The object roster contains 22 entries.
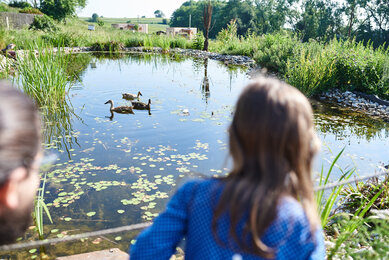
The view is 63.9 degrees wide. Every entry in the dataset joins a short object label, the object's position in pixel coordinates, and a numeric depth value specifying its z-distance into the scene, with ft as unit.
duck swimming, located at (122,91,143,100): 25.23
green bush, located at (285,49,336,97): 27.07
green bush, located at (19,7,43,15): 89.30
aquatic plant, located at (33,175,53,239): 8.04
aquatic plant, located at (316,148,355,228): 7.55
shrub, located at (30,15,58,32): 72.91
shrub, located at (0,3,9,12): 88.93
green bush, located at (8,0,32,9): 111.55
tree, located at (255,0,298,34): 124.47
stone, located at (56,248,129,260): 7.85
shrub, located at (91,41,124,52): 61.39
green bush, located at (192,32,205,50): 67.46
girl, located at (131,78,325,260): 3.00
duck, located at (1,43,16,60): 31.55
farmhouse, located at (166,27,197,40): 128.57
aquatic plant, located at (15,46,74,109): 17.52
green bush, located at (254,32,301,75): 34.32
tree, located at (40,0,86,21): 98.32
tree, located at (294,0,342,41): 106.58
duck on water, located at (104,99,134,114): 21.75
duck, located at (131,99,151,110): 22.80
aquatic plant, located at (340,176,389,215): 9.83
